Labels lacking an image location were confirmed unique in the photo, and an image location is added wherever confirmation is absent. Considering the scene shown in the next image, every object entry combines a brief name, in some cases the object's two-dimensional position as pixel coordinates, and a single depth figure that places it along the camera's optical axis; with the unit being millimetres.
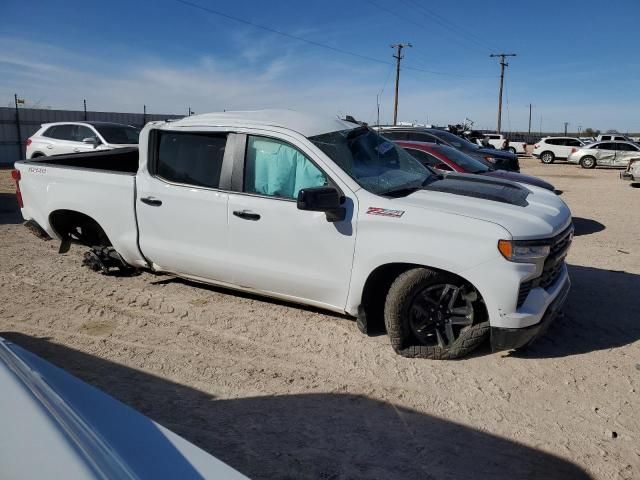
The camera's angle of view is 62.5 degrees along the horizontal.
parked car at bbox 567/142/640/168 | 27734
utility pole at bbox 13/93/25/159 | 22688
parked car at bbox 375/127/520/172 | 12555
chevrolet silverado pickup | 3709
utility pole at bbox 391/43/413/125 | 45469
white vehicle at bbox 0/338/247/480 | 1444
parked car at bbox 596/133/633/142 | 37878
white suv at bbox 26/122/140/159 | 13055
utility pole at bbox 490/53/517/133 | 55312
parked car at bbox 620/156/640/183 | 16625
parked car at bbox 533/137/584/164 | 31750
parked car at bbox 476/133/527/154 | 38531
